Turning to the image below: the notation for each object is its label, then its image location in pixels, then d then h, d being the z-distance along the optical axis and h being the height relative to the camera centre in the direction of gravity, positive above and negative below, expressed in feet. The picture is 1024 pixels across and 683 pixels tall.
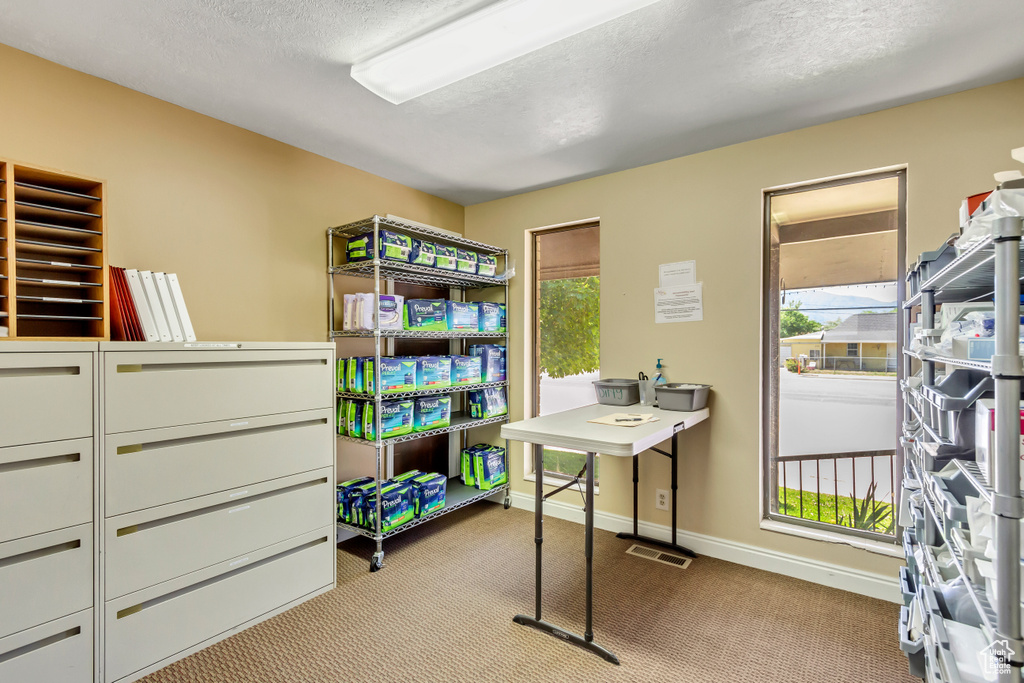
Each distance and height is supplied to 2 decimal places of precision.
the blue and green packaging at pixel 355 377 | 9.35 -0.76
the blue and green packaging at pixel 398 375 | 9.17 -0.73
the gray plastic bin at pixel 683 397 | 8.75 -1.08
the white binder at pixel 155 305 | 6.52 +0.45
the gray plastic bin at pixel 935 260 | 5.38 +0.92
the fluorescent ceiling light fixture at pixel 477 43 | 5.08 +3.50
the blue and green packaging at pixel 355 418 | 9.38 -1.58
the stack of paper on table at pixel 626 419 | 7.46 -1.32
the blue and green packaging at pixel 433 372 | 10.04 -0.74
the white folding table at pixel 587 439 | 6.16 -1.36
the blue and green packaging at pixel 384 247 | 9.08 +1.78
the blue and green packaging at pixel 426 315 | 9.91 +0.50
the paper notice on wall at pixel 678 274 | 9.49 +1.29
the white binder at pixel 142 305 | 6.40 +0.45
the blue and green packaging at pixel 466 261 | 10.82 +1.77
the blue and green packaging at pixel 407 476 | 10.08 -2.96
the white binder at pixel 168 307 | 6.63 +0.43
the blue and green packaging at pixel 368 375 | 9.11 -0.70
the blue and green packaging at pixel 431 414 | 9.94 -1.60
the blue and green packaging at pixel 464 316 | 10.81 +0.52
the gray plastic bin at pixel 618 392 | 9.68 -1.09
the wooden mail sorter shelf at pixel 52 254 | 5.45 +1.08
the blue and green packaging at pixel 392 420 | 9.12 -1.58
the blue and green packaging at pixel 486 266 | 11.37 +1.75
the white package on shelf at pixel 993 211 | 3.30 +0.91
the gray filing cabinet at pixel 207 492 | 5.75 -2.11
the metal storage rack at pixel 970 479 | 3.02 -1.18
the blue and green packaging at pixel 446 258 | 10.29 +1.75
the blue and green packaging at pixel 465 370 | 10.97 -0.75
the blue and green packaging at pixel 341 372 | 9.61 -0.68
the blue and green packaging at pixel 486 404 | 11.58 -1.60
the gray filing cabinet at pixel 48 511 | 4.98 -1.87
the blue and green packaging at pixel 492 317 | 11.55 +0.52
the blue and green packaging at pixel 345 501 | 9.46 -3.24
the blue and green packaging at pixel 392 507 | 9.11 -3.26
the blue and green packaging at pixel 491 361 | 11.68 -0.55
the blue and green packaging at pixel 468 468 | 11.62 -3.18
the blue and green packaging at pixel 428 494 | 9.79 -3.24
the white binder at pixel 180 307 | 6.73 +0.44
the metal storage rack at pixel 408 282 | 8.92 +1.01
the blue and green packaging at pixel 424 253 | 9.70 +1.75
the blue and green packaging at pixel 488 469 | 11.43 -3.14
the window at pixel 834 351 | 8.13 -0.23
